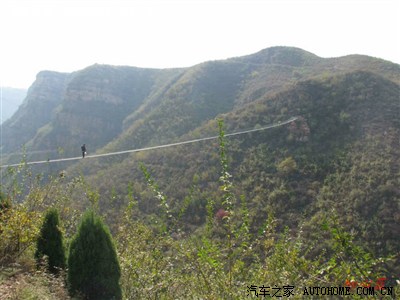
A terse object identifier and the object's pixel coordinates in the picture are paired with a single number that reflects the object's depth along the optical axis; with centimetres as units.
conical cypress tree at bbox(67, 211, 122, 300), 695
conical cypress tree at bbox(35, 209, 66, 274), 786
